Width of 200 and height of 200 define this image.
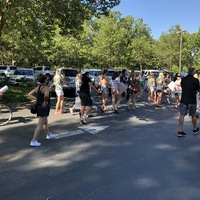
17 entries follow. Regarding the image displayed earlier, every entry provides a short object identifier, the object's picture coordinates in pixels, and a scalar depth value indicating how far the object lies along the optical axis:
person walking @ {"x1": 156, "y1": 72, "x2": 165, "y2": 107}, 10.64
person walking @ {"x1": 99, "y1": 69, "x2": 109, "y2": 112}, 8.57
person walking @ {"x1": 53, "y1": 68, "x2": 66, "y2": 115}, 8.31
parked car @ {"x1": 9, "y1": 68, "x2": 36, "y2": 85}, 16.64
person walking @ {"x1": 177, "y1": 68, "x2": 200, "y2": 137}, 5.79
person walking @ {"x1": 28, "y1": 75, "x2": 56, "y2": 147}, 5.07
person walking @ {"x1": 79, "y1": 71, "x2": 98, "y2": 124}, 7.10
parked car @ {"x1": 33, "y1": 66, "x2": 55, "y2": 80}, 24.48
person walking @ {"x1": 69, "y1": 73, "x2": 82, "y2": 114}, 8.53
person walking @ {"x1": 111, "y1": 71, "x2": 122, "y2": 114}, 8.98
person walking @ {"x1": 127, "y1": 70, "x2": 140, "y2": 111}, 9.47
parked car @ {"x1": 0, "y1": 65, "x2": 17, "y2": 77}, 22.42
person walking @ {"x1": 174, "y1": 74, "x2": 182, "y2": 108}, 10.13
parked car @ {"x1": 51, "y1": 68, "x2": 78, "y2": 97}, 13.57
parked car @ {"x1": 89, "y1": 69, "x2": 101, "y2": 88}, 17.18
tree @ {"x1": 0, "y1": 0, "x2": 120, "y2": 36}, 10.11
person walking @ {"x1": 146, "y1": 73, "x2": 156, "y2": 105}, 10.66
